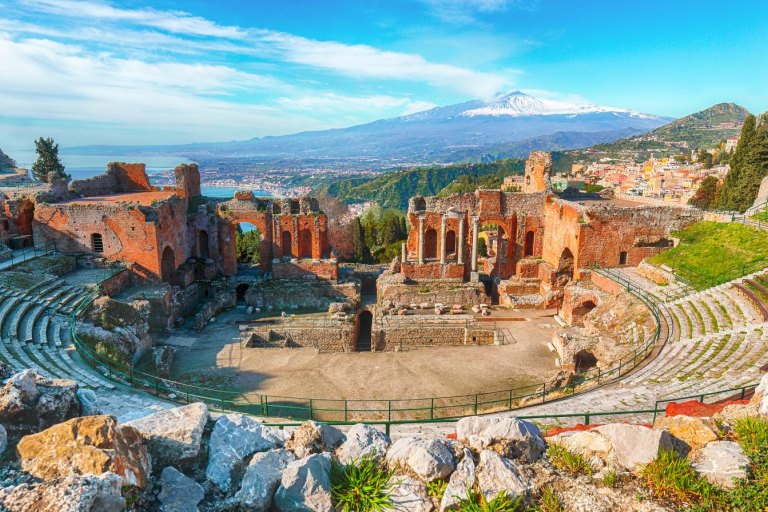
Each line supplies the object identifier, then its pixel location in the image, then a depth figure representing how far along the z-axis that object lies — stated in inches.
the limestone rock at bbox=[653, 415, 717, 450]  261.6
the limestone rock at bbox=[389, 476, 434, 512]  222.2
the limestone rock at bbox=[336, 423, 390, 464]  246.1
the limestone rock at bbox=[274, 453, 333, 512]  217.6
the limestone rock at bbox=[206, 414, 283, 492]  230.9
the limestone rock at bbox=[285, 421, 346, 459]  251.3
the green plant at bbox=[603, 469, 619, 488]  230.8
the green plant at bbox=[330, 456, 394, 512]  221.3
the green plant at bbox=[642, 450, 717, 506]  219.0
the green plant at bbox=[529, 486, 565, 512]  220.1
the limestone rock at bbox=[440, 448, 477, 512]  219.0
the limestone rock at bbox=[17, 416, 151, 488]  185.2
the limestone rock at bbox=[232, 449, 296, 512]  215.6
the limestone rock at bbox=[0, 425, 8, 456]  209.5
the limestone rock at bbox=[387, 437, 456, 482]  232.8
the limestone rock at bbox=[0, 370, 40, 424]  231.8
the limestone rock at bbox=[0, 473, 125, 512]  159.8
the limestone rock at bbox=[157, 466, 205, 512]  203.2
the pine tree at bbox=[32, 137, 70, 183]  1715.6
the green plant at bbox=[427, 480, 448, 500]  227.3
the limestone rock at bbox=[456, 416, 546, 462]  254.2
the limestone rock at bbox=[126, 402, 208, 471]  227.9
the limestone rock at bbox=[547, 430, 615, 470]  246.8
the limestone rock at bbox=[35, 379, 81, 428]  243.3
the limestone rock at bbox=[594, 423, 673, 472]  239.0
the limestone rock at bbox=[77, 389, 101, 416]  261.3
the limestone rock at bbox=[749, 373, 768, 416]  280.1
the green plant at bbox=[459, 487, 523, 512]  214.4
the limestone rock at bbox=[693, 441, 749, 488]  227.0
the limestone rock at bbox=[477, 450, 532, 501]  224.7
